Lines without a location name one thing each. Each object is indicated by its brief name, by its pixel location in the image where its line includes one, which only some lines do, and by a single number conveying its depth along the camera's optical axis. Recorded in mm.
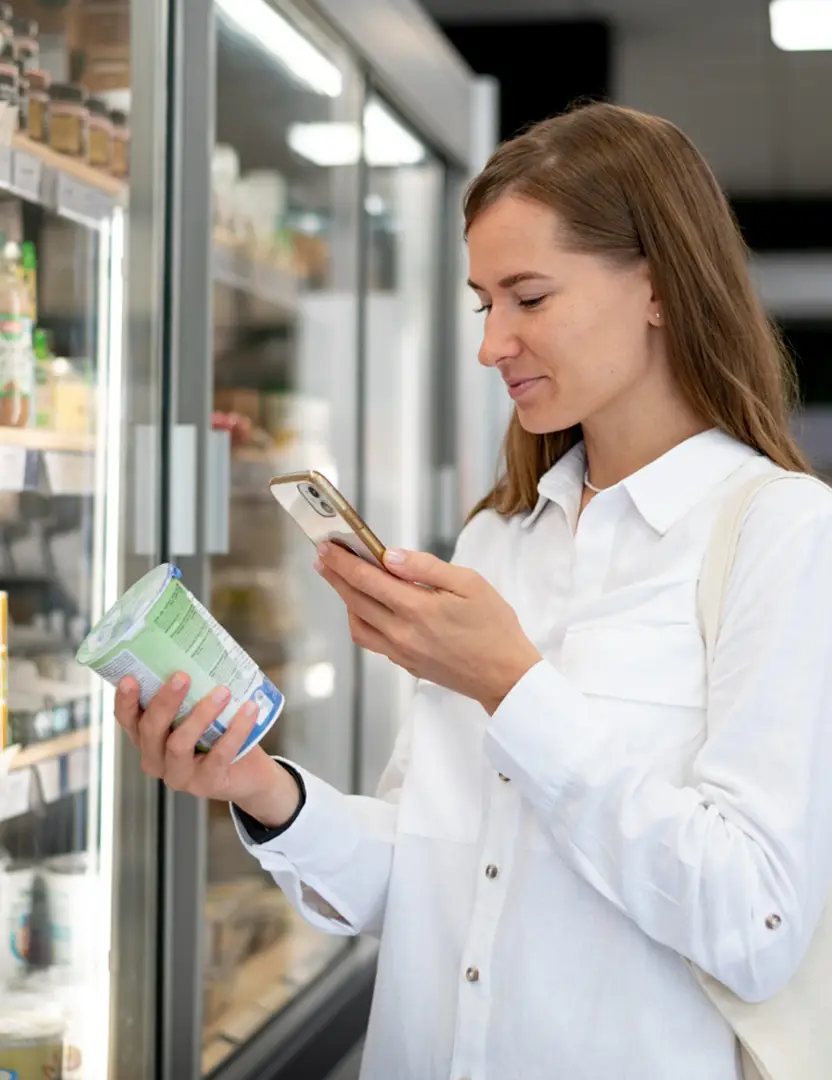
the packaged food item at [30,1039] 1805
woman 1145
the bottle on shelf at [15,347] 1810
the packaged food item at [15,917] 1891
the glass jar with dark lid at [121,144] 1996
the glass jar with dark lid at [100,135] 1942
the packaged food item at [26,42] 1808
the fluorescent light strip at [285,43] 2357
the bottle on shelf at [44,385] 1900
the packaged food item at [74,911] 1963
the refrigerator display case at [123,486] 1860
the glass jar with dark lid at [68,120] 1870
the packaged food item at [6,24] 1769
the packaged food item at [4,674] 1775
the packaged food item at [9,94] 1723
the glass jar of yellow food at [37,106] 1821
